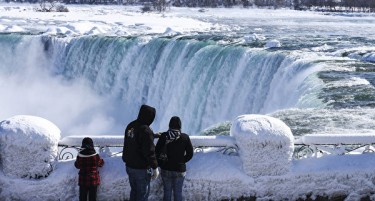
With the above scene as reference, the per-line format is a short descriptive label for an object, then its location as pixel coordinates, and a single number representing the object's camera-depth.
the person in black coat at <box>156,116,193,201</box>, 10.22
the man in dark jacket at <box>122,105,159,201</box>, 9.82
